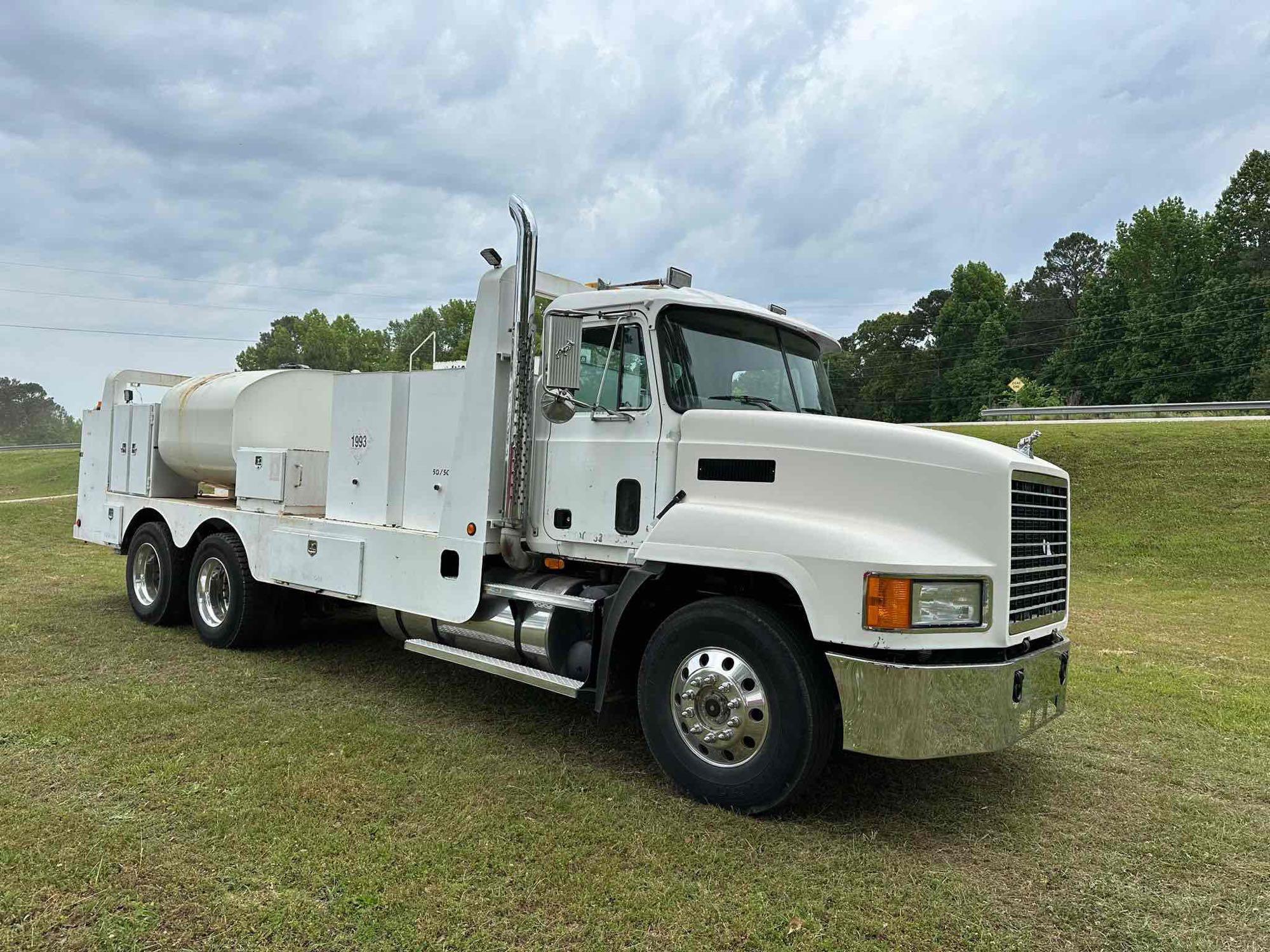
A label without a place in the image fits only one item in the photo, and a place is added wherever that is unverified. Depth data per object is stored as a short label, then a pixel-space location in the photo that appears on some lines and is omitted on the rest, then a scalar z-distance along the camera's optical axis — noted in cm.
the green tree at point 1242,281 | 4512
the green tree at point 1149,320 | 4800
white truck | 417
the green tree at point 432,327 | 4914
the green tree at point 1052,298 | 6003
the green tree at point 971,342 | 5791
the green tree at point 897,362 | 5869
